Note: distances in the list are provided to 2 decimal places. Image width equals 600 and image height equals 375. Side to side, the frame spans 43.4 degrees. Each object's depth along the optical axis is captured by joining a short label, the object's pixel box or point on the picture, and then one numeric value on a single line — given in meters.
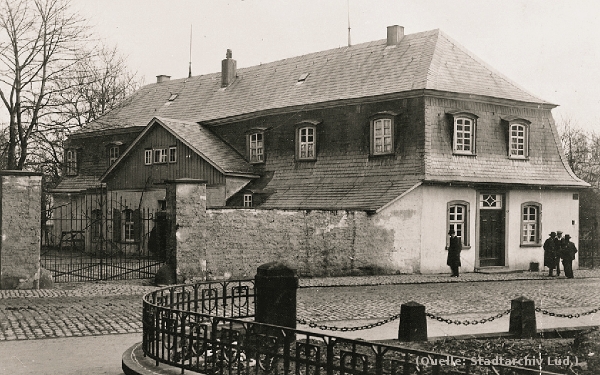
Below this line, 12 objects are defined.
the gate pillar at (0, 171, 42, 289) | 17.17
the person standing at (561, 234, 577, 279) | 24.58
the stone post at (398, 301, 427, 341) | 10.33
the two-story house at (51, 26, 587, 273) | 25.95
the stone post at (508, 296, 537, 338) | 10.95
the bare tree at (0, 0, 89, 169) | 30.84
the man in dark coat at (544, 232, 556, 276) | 25.25
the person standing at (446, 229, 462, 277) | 24.16
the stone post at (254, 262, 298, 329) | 9.60
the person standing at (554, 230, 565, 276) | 25.12
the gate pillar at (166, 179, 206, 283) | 19.56
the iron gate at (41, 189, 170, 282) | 22.22
